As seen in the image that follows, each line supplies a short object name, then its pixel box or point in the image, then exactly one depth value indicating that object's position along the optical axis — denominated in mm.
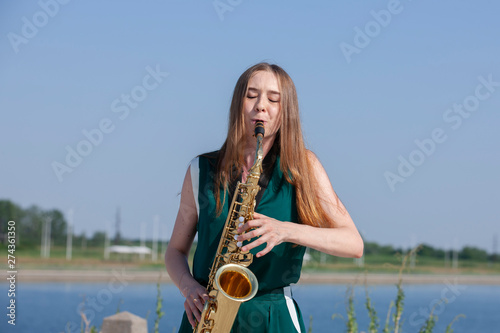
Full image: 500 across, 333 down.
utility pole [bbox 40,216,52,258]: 62781
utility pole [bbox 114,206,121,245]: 71106
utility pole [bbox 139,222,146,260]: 71750
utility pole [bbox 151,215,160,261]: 69244
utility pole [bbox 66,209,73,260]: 61406
